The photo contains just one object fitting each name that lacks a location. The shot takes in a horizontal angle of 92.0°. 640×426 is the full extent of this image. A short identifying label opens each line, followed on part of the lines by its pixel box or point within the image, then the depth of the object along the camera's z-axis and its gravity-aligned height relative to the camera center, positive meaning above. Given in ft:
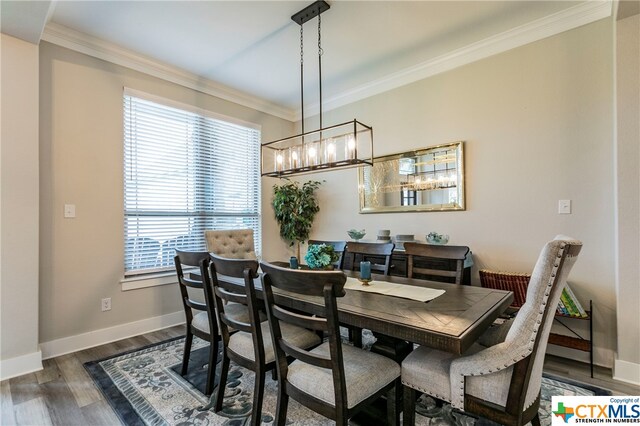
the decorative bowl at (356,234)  11.96 -0.81
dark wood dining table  3.97 -1.53
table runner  5.67 -1.53
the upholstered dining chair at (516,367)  3.80 -2.05
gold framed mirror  10.42 +1.17
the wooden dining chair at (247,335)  5.08 -2.32
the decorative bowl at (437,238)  10.16 -0.85
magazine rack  7.61 -3.28
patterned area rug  5.83 -3.89
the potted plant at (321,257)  6.87 -0.96
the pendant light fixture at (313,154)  7.60 +1.63
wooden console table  9.16 -1.59
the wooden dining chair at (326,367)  4.01 -2.31
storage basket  8.34 -1.94
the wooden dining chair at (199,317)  6.55 -2.36
